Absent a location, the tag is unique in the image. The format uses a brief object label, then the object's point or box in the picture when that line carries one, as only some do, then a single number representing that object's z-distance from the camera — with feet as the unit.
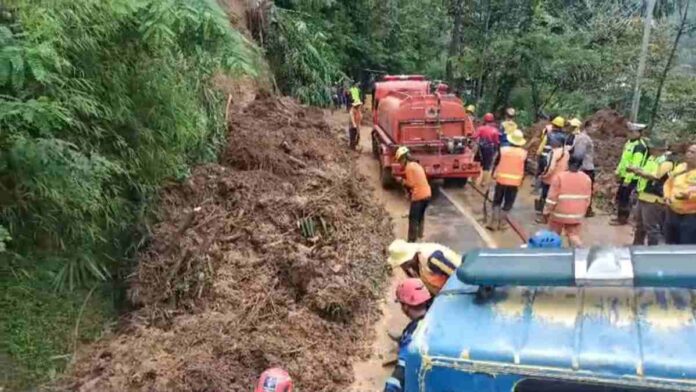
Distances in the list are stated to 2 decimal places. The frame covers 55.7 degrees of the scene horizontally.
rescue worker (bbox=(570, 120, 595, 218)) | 34.19
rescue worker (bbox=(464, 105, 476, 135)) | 42.78
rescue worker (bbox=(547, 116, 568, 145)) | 36.45
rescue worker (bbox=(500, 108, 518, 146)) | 35.62
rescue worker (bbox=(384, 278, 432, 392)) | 13.83
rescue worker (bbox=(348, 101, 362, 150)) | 54.19
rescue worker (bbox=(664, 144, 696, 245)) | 23.77
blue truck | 7.59
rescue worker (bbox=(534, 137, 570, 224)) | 33.81
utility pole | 51.01
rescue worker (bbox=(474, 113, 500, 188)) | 45.83
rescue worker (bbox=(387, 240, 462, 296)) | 14.84
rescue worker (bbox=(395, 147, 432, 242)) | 31.32
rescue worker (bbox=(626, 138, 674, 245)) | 28.04
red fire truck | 41.81
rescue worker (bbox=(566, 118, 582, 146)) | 36.68
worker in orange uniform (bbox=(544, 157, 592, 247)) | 26.61
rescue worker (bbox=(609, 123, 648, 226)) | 32.29
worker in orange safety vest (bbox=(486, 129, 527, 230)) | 33.14
